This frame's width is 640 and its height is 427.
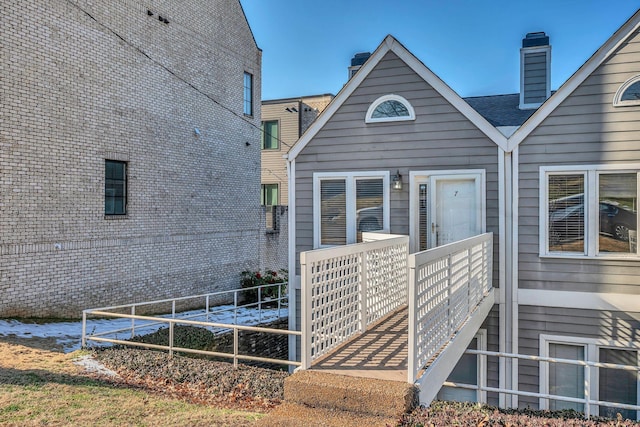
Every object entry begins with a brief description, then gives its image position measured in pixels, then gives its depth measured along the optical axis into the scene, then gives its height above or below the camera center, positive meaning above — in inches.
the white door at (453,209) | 378.9 +5.0
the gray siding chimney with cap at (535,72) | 459.8 +130.3
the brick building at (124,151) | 426.9 +65.0
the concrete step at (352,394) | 179.6 -64.8
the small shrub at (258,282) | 693.9 -93.6
